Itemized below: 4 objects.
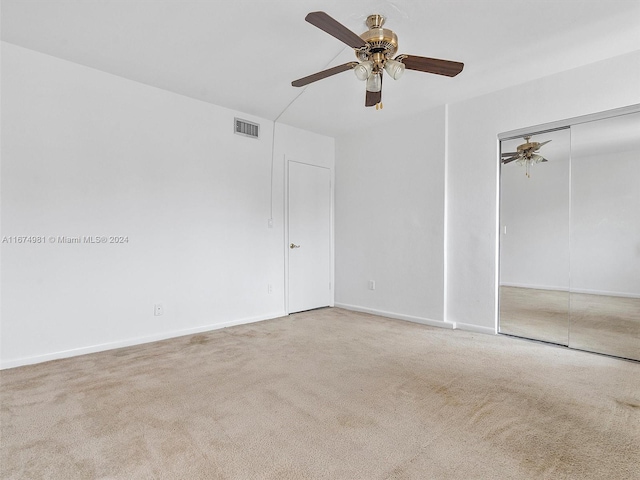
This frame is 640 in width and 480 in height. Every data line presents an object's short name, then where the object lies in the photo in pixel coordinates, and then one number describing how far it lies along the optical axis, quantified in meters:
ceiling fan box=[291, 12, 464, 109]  2.42
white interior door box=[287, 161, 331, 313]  4.99
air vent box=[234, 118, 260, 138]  4.37
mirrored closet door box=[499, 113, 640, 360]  3.15
